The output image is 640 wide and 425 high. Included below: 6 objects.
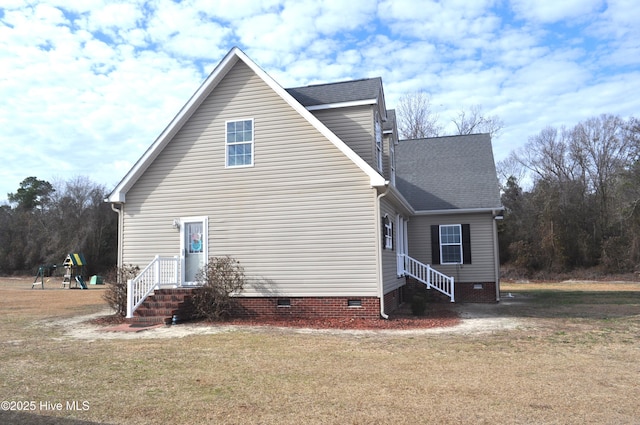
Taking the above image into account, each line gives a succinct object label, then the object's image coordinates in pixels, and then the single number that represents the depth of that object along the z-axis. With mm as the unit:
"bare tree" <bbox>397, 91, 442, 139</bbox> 43656
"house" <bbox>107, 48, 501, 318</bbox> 13219
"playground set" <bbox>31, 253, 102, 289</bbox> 33188
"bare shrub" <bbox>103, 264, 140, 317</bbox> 13875
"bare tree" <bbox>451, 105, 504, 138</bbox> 44906
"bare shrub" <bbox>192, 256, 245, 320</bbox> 13328
